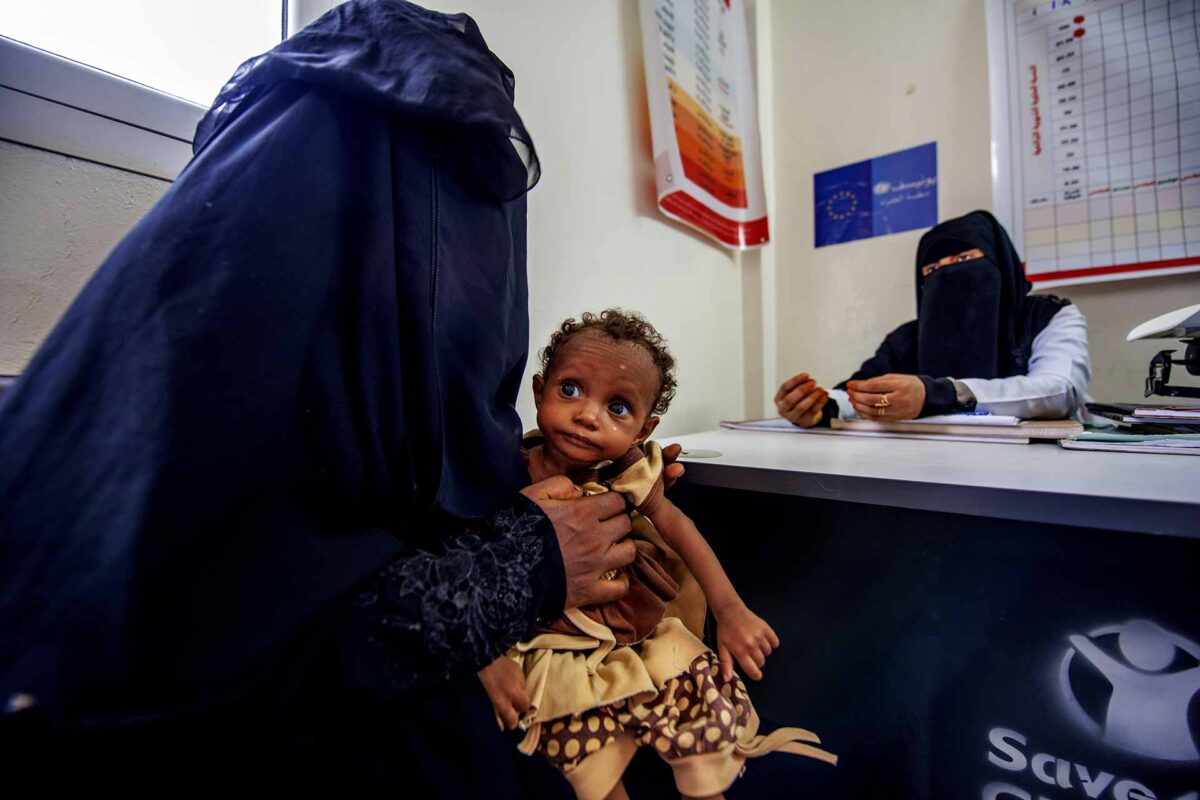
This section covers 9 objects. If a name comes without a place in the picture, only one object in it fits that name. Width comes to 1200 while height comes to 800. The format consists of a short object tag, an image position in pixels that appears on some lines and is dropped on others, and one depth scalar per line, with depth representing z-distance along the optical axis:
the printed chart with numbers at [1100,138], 1.40
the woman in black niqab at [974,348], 1.15
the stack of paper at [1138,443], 0.67
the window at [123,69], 0.58
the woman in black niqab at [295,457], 0.32
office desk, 0.58
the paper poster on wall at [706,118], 1.31
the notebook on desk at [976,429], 0.83
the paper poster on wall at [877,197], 1.74
